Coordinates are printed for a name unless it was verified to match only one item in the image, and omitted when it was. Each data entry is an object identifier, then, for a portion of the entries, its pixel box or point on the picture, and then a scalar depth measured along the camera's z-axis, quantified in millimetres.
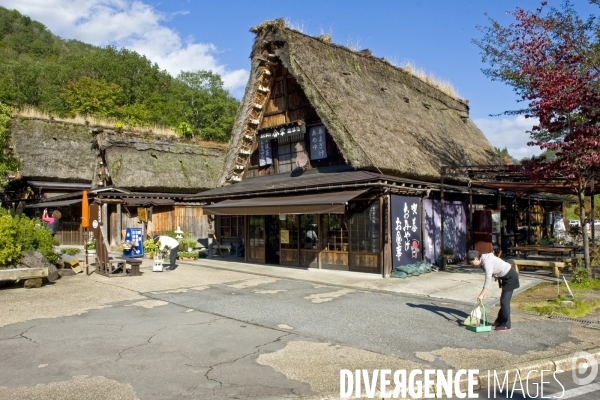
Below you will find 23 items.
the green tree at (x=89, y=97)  43156
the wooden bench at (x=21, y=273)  11133
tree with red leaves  11234
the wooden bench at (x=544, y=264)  12690
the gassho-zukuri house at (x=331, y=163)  13805
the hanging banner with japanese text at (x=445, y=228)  14859
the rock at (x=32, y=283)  11578
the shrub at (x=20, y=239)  11828
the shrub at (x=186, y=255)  19203
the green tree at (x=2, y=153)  17797
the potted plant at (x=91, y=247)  21406
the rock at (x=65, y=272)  13983
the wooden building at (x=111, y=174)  24016
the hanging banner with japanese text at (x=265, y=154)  18266
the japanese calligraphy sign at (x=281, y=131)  16625
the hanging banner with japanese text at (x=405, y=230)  13500
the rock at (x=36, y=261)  12062
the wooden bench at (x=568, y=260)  13975
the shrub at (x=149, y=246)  19888
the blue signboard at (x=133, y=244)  16600
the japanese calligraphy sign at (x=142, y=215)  22938
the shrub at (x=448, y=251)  15341
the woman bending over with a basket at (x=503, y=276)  7312
